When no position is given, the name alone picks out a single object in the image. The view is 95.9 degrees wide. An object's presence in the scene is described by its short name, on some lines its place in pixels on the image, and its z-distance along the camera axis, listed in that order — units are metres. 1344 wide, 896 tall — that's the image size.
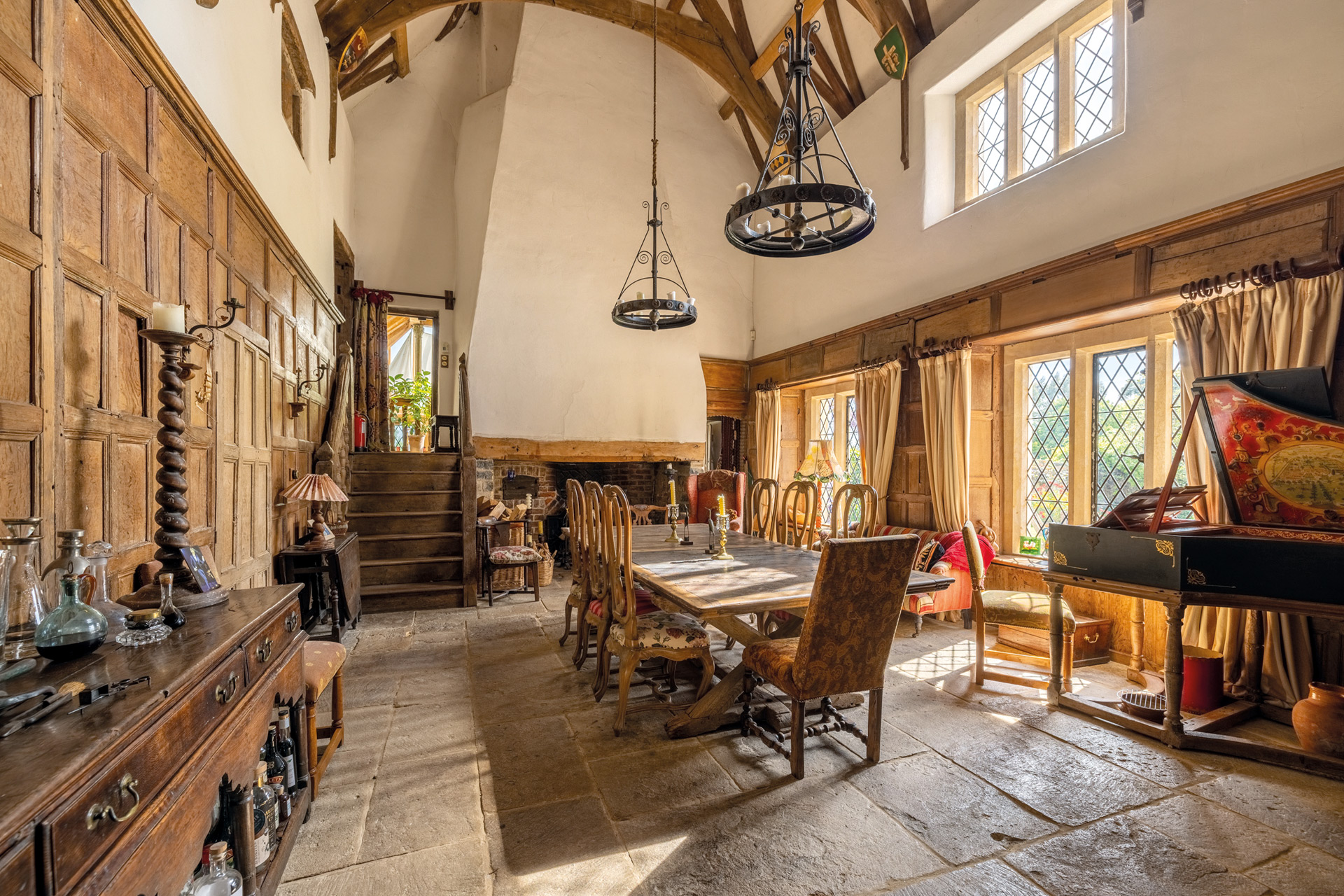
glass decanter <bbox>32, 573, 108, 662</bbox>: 1.10
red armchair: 5.66
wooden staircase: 4.96
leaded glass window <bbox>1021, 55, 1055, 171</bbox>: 4.29
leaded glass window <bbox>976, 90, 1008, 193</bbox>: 4.73
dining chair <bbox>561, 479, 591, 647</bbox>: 3.47
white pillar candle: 1.71
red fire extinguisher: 6.15
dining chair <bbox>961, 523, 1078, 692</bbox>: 3.25
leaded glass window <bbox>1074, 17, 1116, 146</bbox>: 3.86
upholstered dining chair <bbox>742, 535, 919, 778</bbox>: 2.13
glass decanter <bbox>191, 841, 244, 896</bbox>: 1.27
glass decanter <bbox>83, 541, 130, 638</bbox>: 1.29
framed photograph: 1.67
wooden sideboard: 0.75
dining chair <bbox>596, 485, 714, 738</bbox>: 2.68
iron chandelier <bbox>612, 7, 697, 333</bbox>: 4.55
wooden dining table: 2.36
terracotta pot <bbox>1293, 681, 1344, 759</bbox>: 2.43
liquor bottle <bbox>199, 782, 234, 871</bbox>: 1.43
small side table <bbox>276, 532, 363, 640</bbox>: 3.68
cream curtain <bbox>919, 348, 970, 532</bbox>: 4.65
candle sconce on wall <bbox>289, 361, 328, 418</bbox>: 4.04
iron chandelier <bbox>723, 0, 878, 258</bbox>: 2.34
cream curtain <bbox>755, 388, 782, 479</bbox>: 7.15
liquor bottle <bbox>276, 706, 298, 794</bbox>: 1.87
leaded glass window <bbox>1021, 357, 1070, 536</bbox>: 4.41
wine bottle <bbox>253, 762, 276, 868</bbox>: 1.54
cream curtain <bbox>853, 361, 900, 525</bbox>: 5.30
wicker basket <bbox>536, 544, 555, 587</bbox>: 5.89
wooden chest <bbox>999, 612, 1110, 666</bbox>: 3.75
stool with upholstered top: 2.07
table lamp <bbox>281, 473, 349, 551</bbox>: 3.68
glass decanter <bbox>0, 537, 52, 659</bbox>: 1.09
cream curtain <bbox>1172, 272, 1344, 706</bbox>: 2.79
